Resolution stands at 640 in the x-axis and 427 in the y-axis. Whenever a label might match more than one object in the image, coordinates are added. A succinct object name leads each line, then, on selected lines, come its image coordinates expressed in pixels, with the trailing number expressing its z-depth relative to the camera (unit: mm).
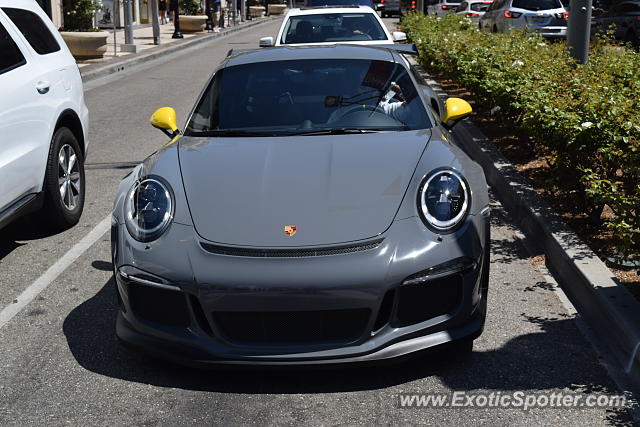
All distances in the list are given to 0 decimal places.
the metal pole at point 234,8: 52047
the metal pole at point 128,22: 28233
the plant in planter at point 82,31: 23844
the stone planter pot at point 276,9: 76688
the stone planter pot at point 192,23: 41250
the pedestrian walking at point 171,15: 50581
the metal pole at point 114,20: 25641
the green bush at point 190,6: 42562
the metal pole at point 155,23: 32188
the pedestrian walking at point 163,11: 47375
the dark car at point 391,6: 59281
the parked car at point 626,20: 26297
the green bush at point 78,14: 24172
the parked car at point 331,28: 13727
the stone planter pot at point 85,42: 23781
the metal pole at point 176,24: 35844
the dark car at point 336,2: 29262
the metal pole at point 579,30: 11117
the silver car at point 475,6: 40344
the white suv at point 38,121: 6430
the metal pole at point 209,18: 43559
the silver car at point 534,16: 27203
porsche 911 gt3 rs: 4316
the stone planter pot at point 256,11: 68000
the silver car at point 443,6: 46031
